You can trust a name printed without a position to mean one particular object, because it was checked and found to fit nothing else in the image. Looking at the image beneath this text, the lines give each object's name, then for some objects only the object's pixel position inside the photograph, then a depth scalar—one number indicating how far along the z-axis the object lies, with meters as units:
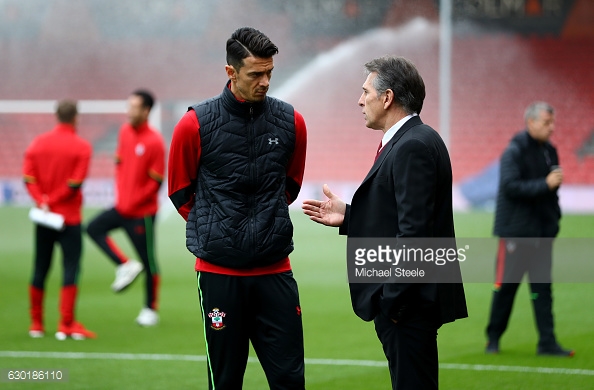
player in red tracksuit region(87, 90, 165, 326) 16.47
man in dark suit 6.94
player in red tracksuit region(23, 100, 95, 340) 14.85
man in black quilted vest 8.00
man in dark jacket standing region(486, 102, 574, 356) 13.30
